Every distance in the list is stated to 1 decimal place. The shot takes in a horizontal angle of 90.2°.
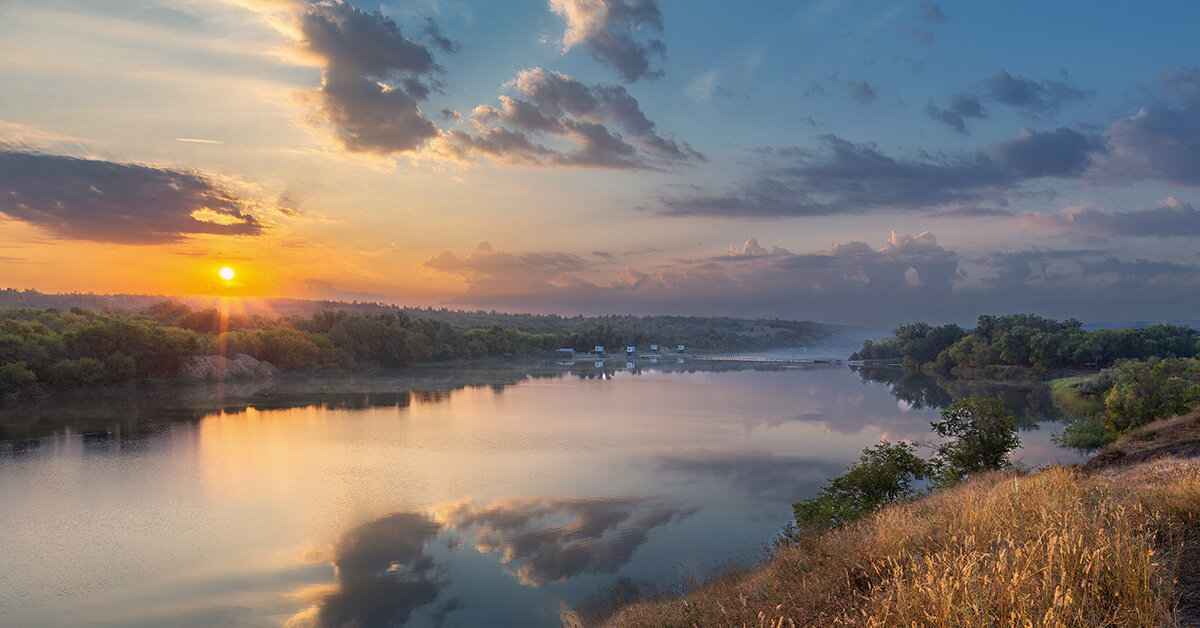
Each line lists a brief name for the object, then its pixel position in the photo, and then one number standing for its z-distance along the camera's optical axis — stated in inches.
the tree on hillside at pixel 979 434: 1135.6
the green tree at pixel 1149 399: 1476.4
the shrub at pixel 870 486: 788.0
